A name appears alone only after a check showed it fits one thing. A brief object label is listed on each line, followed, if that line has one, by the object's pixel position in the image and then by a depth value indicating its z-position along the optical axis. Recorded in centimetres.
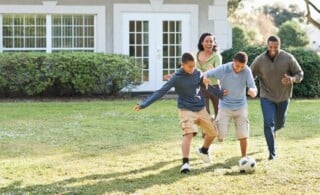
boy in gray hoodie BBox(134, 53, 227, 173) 721
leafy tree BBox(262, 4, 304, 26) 6194
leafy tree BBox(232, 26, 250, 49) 3486
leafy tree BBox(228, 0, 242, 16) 2675
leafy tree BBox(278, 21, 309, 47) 3797
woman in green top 876
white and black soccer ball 712
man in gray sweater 804
